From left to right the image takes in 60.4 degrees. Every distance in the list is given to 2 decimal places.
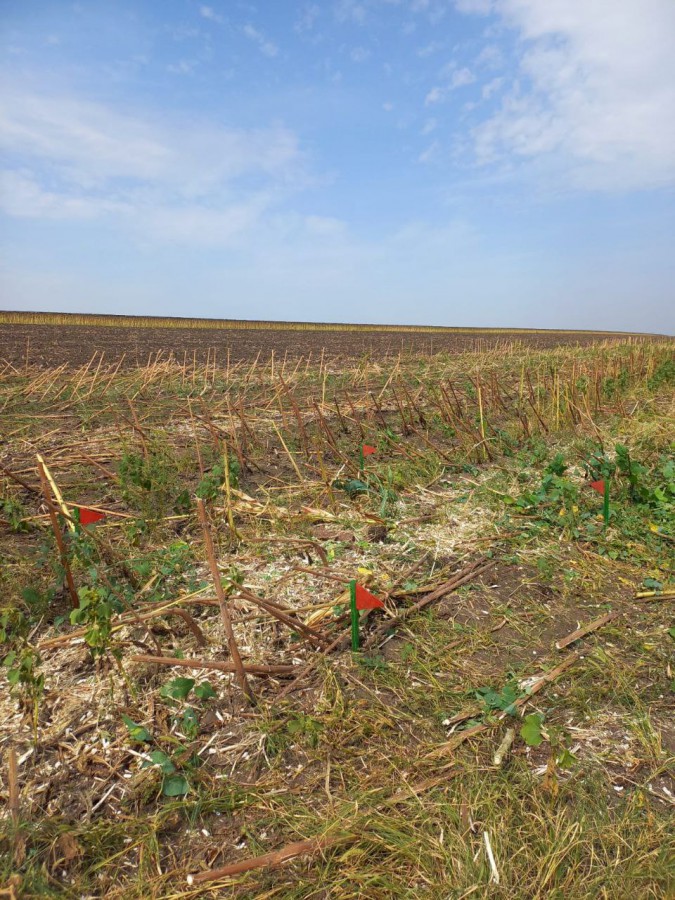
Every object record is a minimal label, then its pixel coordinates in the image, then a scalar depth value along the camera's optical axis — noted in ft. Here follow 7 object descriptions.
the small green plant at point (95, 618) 6.75
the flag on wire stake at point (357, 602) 7.89
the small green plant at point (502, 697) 7.18
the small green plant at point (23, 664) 6.48
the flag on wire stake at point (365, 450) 14.65
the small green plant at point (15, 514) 11.78
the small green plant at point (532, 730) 6.34
